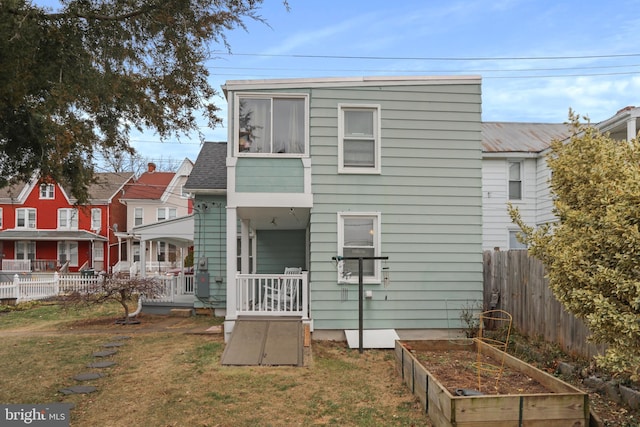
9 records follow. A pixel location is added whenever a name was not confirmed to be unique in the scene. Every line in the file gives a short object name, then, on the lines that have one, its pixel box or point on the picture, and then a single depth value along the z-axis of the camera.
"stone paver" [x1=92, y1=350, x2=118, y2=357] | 8.02
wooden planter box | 4.14
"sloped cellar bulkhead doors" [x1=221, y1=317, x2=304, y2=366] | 7.18
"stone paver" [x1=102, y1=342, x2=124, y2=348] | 8.78
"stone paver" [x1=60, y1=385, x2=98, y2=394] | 5.90
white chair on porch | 9.00
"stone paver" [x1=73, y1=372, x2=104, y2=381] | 6.52
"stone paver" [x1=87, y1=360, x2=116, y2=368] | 7.25
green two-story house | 8.91
